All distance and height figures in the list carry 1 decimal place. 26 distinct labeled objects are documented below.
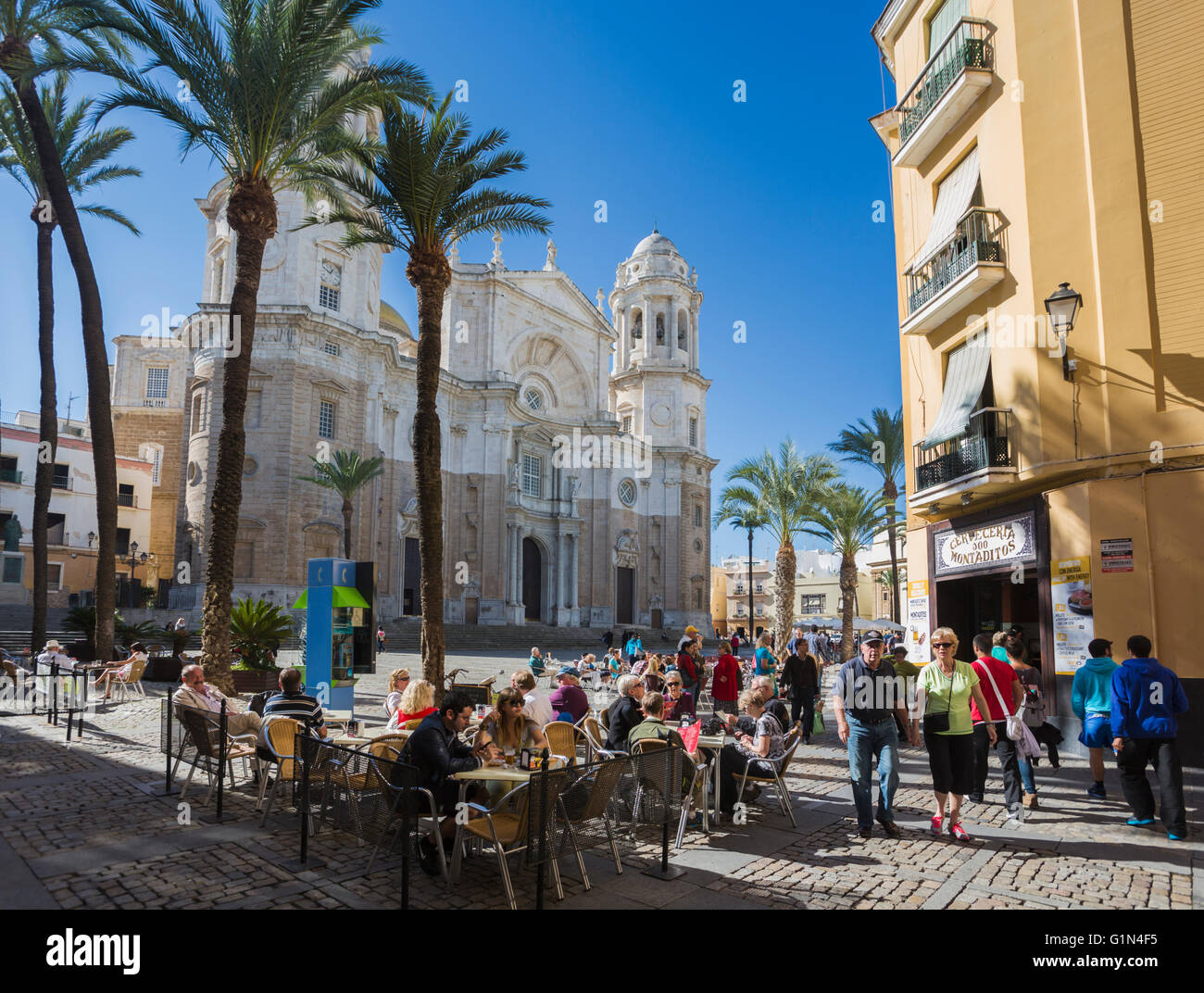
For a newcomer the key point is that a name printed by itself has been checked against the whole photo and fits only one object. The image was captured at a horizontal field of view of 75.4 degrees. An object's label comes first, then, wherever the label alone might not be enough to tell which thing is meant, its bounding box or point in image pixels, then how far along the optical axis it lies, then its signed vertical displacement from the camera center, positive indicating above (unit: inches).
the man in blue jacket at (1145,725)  270.8 -46.4
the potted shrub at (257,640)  648.4 -33.2
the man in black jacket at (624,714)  309.7 -46.8
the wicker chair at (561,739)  285.7 -51.7
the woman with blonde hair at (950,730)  262.5 -46.0
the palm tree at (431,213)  519.8 +276.9
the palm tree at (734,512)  1142.3 +135.5
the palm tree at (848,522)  1151.6 +109.1
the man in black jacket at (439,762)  218.8 -46.1
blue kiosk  544.4 -19.8
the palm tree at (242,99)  515.8 +345.1
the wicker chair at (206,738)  286.0 -51.0
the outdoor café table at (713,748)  284.7 -55.6
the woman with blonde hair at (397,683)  377.1 -43.2
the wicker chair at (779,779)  285.0 -67.3
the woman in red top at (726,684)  487.5 -54.4
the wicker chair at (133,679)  588.7 -58.1
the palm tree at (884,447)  1189.7 +232.3
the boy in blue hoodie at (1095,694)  304.7 -40.9
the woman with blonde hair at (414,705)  291.6 -39.5
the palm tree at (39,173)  733.3 +435.4
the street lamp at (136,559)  1488.7 +90.2
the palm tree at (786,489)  1077.1 +147.6
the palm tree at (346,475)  1293.1 +208.1
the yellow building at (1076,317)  426.6 +165.4
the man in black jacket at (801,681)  461.1 -50.5
